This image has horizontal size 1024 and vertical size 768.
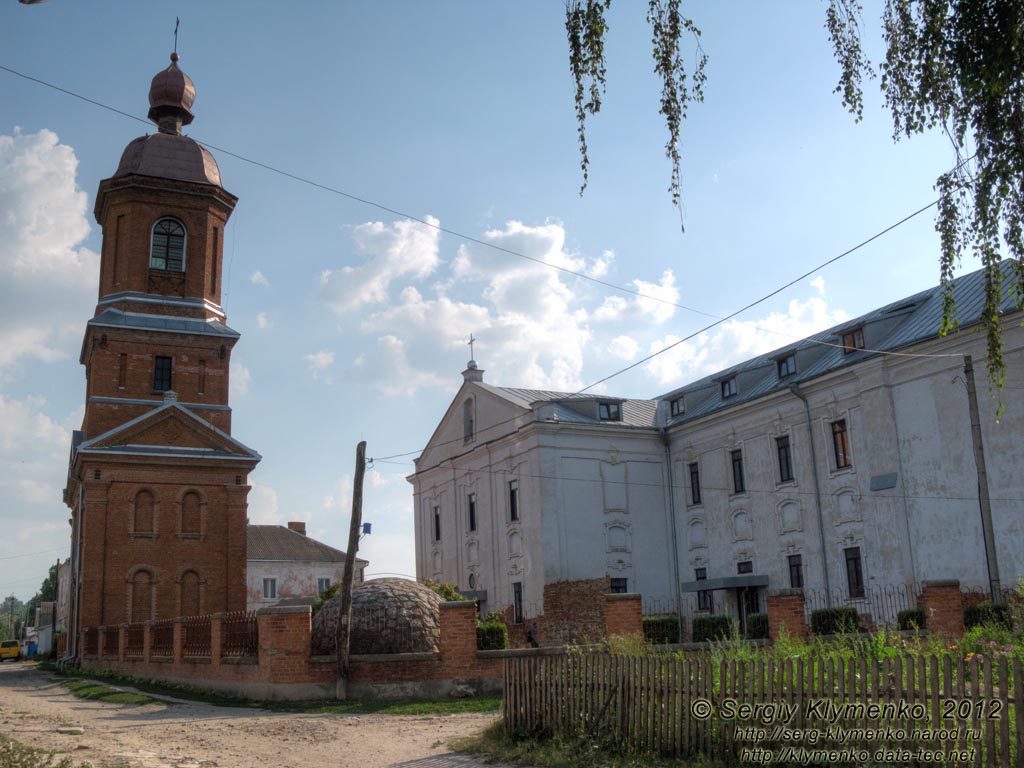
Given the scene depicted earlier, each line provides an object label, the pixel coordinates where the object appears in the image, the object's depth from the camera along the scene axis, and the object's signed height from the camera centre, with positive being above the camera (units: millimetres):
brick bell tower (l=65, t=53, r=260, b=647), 34656 +7368
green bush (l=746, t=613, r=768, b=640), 26656 -1409
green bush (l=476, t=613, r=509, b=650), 21469 -1172
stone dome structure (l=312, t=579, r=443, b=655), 20594 -741
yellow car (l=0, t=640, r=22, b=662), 58697 -2954
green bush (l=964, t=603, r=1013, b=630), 18556 -994
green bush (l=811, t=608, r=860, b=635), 23989 -1238
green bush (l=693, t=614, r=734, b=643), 25830 -1405
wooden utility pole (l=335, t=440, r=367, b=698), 19172 +76
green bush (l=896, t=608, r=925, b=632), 22312 -1180
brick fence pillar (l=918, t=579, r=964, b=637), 19656 -798
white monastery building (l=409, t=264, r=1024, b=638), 26562 +3306
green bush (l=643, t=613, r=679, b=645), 24875 -1369
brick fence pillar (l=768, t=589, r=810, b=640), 20562 -795
